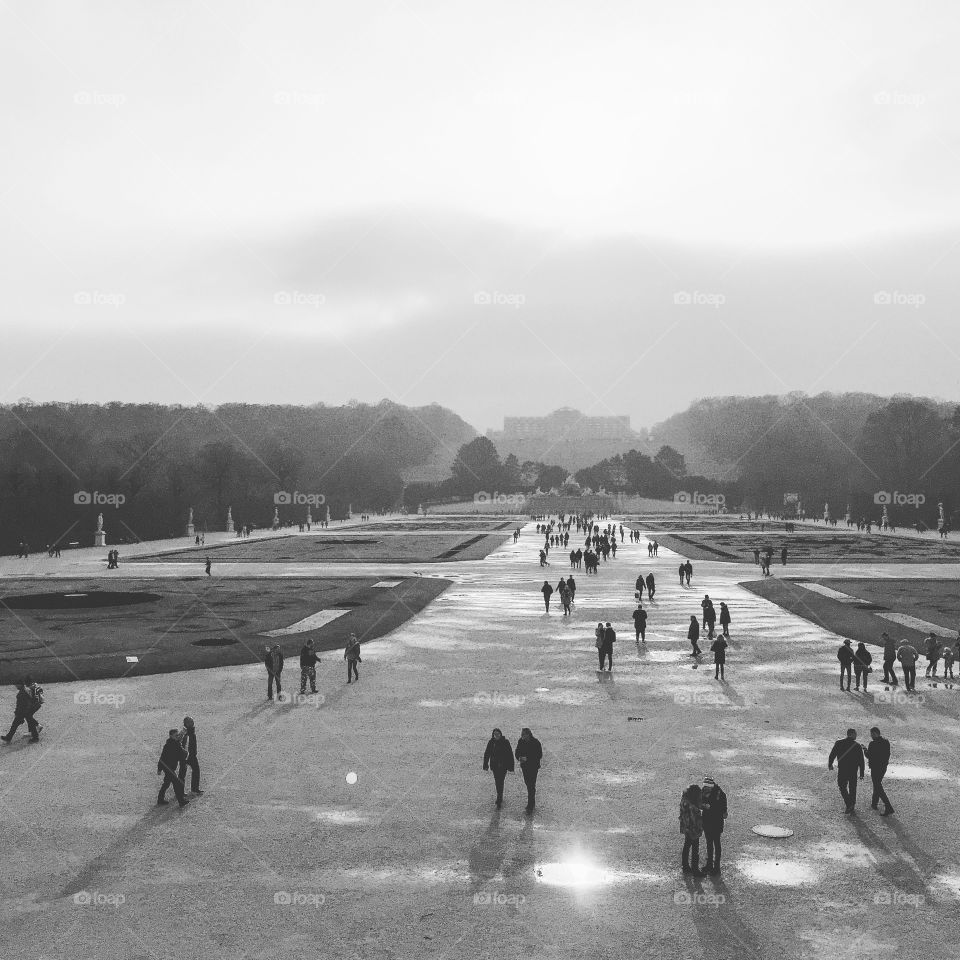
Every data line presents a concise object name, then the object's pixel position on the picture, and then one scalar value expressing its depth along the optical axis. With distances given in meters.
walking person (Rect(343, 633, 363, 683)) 20.36
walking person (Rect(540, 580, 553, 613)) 30.80
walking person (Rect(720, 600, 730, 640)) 24.95
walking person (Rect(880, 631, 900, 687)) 19.59
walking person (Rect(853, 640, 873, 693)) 19.02
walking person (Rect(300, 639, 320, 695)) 18.95
